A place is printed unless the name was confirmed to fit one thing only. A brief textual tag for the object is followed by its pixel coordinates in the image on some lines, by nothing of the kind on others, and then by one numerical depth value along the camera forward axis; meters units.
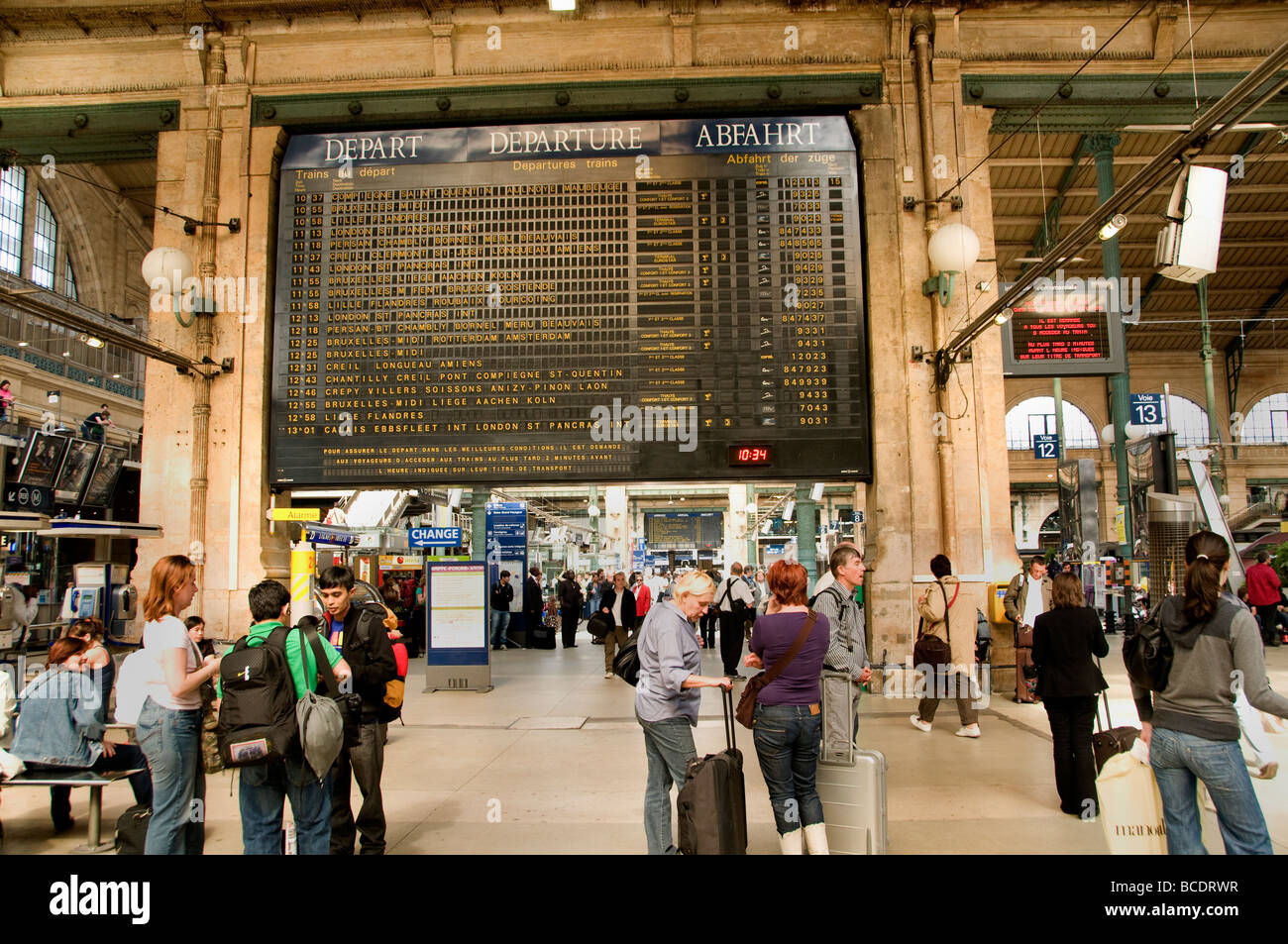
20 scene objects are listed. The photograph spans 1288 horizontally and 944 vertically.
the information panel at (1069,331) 10.58
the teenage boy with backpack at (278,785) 3.73
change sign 14.90
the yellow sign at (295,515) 9.16
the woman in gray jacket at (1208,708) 3.27
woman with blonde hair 4.15
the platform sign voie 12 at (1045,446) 29.98
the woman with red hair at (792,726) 4.00
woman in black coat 5.17
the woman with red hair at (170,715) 3.90
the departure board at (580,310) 8.94
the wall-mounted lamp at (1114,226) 6.43
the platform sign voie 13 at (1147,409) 25.92
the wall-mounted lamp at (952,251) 8.68
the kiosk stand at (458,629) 10.56
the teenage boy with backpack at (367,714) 4.41
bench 4.79
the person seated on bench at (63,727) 4.98
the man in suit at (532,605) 17.23
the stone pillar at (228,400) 9.45
